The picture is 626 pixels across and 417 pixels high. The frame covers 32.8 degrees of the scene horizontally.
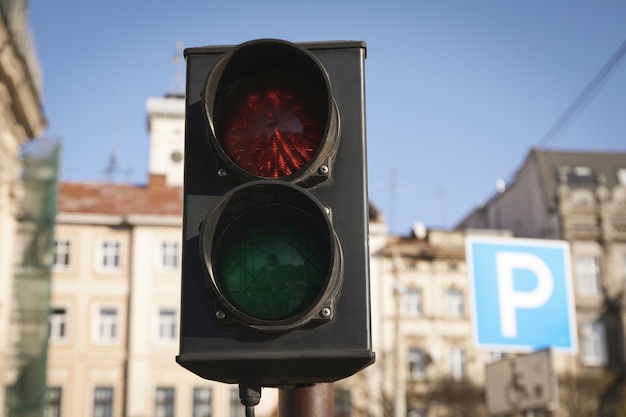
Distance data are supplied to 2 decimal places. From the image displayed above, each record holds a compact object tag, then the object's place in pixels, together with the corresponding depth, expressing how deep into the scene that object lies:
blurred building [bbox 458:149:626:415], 47.53
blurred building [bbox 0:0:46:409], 25.39
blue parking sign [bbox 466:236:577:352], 8.74
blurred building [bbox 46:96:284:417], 43.44
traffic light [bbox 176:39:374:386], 2.43
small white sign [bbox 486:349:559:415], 8.01
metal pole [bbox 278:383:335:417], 2.82
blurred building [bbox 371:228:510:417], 44.41
